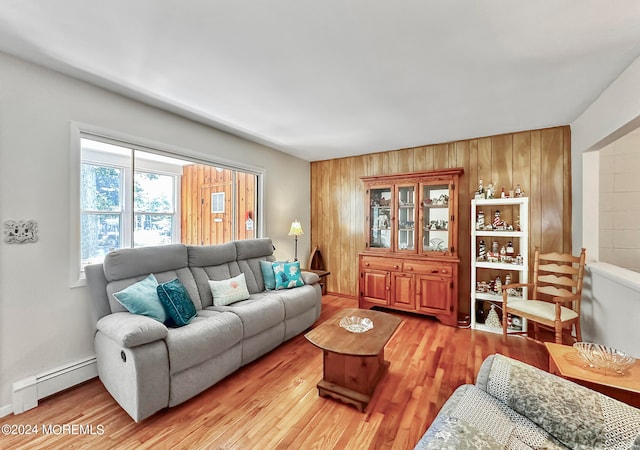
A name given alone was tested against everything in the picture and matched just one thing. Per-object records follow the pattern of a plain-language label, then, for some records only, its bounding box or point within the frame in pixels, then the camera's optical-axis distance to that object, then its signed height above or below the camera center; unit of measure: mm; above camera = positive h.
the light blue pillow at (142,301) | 2115 -616
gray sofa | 1784 -849
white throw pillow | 2793 -718
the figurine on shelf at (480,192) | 3499 +424
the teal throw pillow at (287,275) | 3365 -647
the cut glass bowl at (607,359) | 1478 -750
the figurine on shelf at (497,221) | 3414 +42
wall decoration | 1920 -62
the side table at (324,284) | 4879 -1102
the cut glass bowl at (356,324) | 2246 -866
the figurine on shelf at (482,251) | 3488 -348
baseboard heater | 1899 -1213
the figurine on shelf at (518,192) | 3391 +408
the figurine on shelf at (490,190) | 3459 +438
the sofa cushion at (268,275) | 3385 -652
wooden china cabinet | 3537 -293
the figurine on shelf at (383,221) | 4164 +44
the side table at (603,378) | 1359 -807
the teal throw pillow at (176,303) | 2221 -670
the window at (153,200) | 2436 +272
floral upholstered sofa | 1003 -790
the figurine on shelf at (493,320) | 3316 -1174
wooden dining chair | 2594 -735
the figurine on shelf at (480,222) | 3443 +29
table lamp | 4301 -86
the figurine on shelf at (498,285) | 3393 -759
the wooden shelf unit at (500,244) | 3191 -273
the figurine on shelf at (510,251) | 3400 -334
